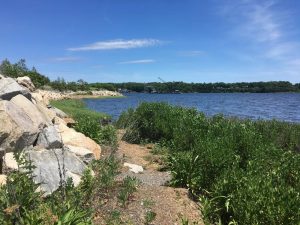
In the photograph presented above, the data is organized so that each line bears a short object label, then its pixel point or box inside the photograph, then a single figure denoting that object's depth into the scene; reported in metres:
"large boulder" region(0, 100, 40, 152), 5.10
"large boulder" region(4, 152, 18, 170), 4.64
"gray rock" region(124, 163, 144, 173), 6.56
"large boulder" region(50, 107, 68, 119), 9.91
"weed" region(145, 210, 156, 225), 4.03
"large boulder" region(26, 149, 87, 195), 4.43
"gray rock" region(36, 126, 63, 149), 5.66
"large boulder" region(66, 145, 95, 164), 6.04
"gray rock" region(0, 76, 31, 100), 6.40
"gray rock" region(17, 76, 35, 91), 10.36
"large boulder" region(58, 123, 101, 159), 6.60
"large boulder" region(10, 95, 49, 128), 6.23
